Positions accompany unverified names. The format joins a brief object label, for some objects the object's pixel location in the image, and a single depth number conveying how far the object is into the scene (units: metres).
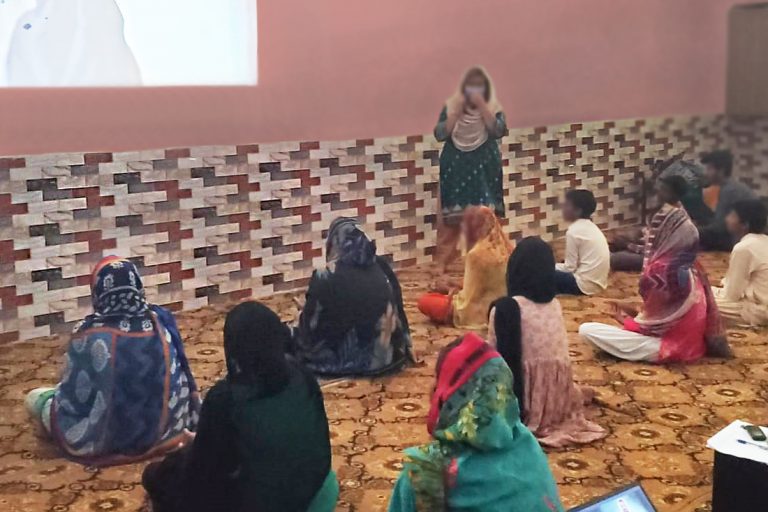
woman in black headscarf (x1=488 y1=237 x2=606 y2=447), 3.33
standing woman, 6.20
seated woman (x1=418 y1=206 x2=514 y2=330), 4.74
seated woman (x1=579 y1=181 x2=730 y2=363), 4.20
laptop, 2.23
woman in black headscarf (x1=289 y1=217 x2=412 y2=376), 4.03
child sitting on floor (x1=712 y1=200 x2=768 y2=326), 4.81
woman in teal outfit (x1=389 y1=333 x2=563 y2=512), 2.03
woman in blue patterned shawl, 3.17
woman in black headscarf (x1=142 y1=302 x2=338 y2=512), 2.36
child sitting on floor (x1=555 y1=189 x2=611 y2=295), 5.47
